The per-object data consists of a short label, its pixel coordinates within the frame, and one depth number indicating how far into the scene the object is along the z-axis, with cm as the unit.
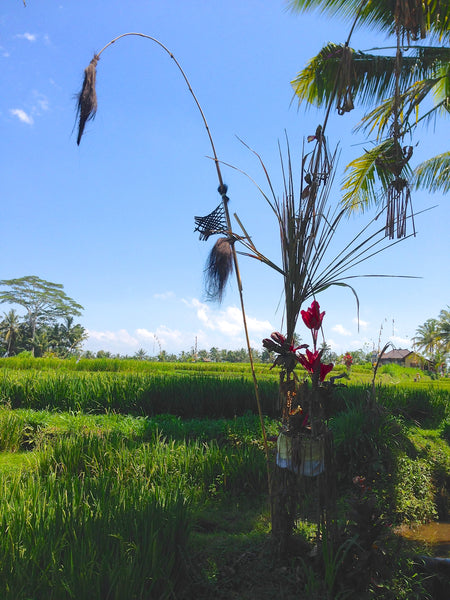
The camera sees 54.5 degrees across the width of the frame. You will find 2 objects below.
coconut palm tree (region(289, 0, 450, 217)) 579
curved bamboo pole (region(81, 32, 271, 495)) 220
